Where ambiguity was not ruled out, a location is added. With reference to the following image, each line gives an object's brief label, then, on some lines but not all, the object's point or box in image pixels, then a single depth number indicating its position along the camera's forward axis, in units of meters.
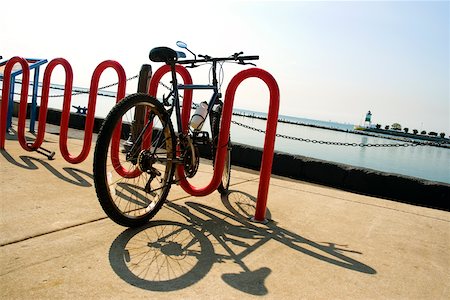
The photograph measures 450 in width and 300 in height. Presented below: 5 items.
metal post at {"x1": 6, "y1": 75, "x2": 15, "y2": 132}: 6.51
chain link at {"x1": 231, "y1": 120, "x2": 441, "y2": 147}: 6.28
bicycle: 2.29
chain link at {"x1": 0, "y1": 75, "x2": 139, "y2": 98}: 6.67
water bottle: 3.20
